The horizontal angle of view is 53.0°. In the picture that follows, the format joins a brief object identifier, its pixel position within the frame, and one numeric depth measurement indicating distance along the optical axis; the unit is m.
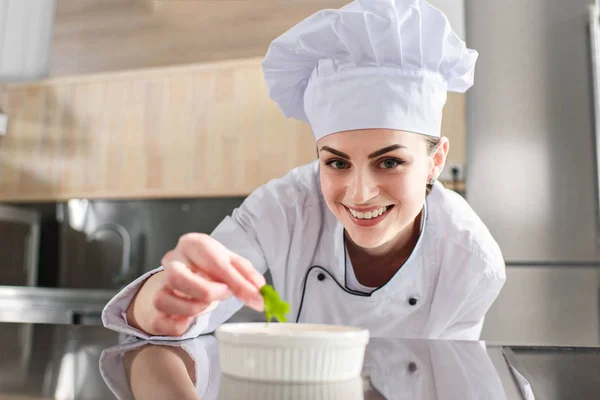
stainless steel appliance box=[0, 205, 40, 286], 2.62
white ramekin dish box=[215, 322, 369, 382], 0.44
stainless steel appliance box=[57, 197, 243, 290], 2.47
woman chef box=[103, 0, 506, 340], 0.89
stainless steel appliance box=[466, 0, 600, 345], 1.88
